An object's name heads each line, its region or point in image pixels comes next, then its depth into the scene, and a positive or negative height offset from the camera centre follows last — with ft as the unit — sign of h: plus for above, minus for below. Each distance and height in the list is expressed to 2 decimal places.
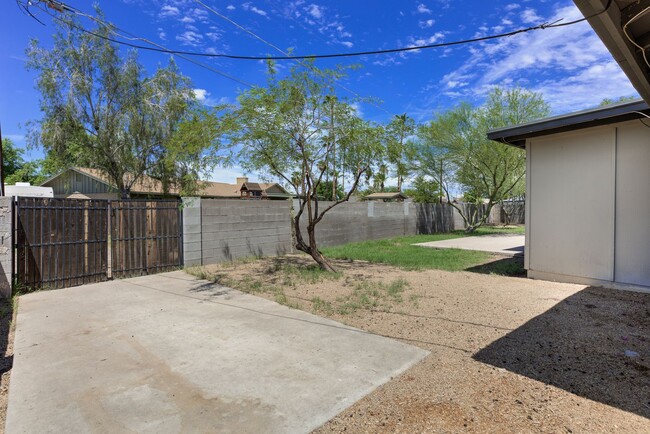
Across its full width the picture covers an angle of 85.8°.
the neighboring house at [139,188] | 57.95 +5.46
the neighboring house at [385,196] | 113.31 +5.03
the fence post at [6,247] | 17.99 -1.88
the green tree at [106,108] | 46.60 +14.48
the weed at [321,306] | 16.14 -4.62
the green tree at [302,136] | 21.45 +4.92
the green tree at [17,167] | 101.65 +13.74
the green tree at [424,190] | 66.74 +3.87
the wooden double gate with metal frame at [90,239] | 19.29 -1.82
